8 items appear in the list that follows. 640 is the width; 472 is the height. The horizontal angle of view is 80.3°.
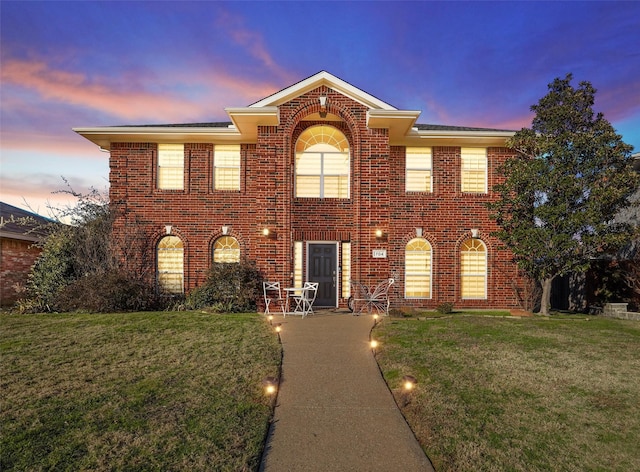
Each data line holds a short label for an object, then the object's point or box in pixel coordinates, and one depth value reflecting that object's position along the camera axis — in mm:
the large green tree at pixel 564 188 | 11141
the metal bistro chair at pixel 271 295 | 10883
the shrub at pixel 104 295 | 10703
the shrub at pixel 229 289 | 10984
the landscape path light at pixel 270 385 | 5050
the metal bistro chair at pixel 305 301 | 10492
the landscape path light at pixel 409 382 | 5191
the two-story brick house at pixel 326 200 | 12328
